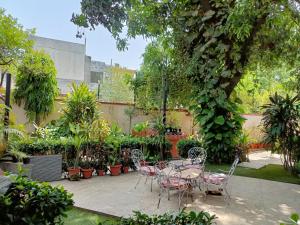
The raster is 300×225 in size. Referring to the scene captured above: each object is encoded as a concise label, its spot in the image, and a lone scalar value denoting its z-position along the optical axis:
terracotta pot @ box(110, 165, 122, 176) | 7.29
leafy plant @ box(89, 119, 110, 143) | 7.30
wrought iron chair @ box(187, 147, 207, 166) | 6.72
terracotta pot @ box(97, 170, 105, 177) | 7.21
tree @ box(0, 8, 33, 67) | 8.26
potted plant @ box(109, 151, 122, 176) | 7.29
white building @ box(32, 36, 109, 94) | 18.36
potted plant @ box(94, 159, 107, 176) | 7.22
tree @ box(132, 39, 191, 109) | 9.80
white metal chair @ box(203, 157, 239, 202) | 5.22
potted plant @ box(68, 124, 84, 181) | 6.62
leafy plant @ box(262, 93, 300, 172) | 7.45
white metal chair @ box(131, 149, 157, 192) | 5.76
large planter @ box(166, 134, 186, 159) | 10.43
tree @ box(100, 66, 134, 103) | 18.72
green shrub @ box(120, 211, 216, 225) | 2.12
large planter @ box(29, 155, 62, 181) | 6.19
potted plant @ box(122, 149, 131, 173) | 7.64
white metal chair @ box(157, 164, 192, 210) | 4.97
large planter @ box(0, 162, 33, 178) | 5.69
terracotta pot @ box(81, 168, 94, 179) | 6.82
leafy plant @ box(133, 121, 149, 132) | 10.55
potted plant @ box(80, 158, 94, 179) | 6.83
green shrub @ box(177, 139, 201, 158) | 9.54
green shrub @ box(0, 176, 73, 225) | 2.49
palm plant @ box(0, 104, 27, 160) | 5.71
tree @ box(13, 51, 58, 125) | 9.09
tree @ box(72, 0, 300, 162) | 8.10
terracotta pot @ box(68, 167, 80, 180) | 6.61
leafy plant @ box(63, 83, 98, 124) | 8.36
